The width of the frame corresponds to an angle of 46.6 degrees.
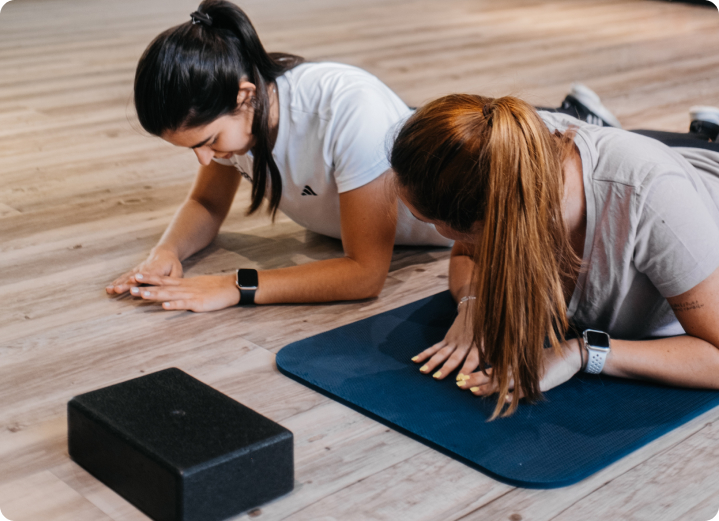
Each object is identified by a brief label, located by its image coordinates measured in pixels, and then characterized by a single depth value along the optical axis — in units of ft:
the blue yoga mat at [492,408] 4.37
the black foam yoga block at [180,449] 3.80
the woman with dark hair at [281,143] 5.32
